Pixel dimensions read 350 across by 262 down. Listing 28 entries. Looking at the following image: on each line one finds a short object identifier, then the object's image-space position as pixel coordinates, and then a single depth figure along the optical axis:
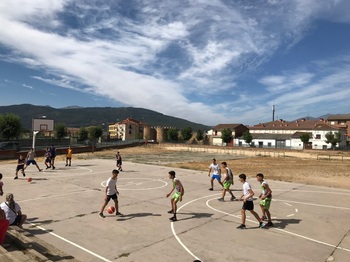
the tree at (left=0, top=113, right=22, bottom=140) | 55.50
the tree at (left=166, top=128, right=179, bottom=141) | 110.44
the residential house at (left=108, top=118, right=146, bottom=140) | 149.38
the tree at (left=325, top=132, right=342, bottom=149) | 81.88
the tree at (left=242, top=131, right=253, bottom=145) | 98.38
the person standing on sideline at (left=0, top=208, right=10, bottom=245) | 7.56
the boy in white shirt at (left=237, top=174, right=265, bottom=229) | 10.76
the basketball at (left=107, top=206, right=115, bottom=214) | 11.91
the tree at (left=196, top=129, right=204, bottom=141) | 109.19
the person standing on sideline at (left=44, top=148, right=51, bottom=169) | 25.83
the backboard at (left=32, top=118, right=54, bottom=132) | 40.53
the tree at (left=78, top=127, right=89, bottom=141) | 82.26
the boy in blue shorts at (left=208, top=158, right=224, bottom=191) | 17.40
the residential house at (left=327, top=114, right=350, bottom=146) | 108.86
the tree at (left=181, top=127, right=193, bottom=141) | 109.25
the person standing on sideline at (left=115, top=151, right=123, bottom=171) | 25.89
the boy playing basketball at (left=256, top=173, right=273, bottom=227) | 10.98
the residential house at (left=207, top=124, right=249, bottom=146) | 111.79
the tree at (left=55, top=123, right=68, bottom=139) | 76.94
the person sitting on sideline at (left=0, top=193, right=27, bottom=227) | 9.37
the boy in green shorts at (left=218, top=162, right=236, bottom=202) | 15.13
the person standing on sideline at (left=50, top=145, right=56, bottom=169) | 25.93
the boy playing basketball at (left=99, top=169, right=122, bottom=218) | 11.87
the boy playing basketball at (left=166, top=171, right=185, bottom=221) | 11.61
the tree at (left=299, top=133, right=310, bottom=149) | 88.50
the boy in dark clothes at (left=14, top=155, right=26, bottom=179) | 20.41
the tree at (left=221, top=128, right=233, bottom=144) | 100.88
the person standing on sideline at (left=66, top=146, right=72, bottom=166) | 27.82
